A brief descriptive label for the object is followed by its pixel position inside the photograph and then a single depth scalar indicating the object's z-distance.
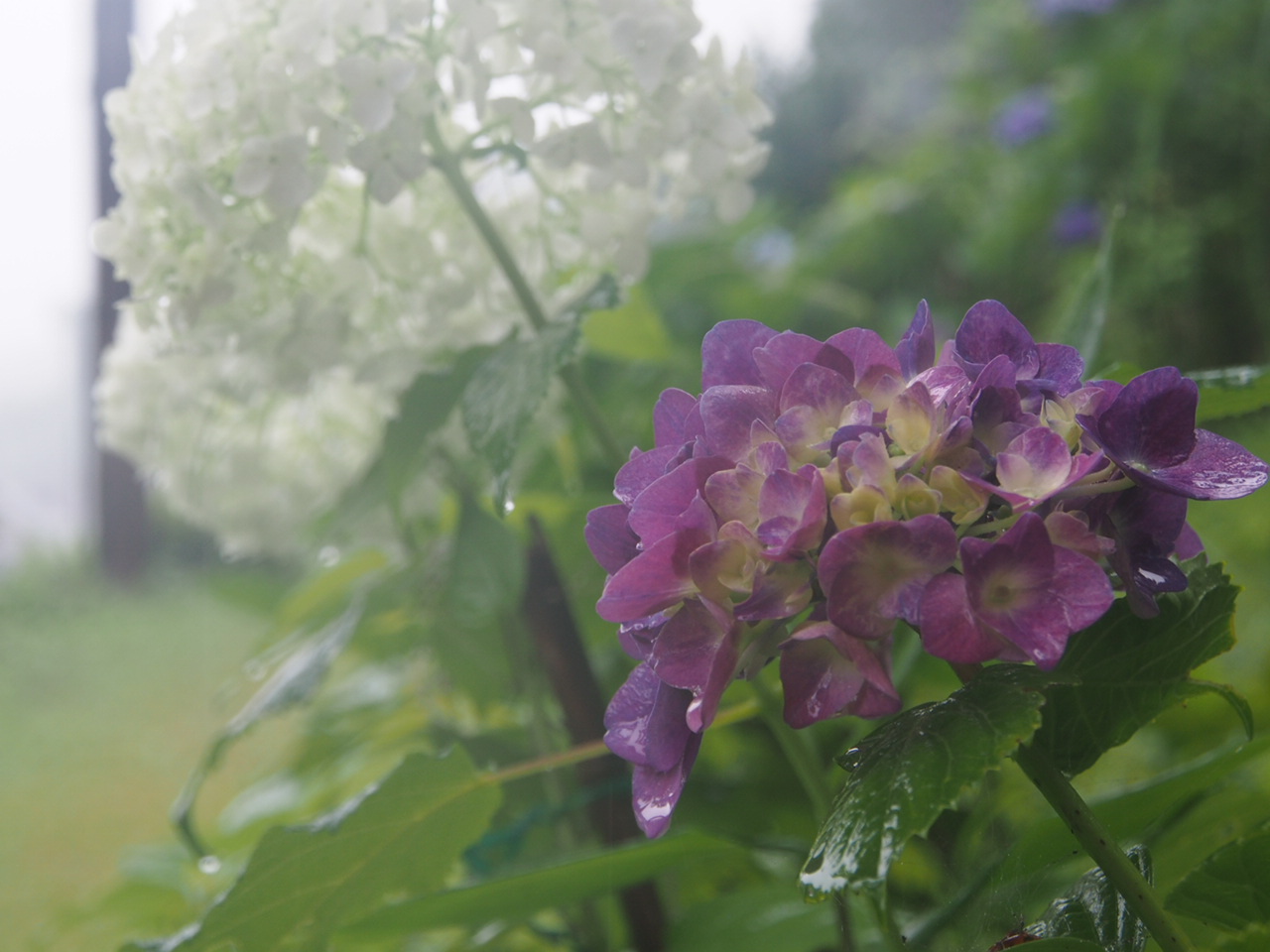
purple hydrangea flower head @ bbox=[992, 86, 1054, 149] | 1.49
